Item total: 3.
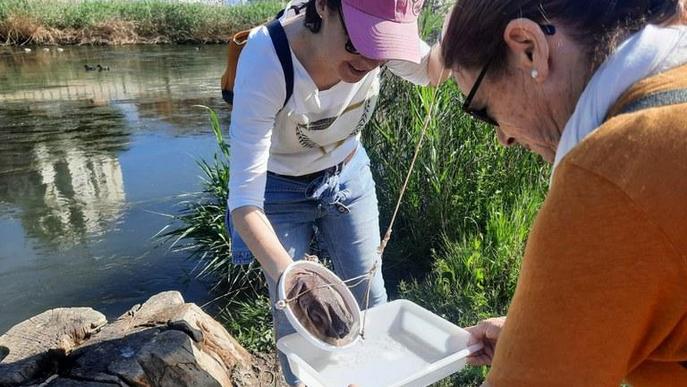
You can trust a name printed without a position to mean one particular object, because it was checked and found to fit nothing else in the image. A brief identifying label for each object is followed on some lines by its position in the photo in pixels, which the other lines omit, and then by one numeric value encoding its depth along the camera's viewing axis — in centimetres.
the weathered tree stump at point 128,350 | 219
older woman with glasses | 68
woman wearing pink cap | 162
